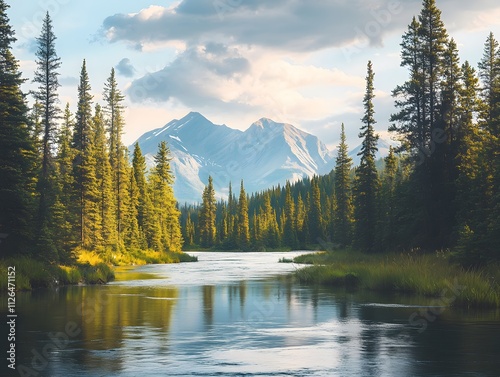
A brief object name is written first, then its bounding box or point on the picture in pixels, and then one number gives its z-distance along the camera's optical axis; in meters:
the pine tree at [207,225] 189.12
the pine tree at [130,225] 96.94
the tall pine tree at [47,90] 58.09
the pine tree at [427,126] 55.91
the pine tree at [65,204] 52.59
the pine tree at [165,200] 119.38
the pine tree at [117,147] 97.69
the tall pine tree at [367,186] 73.69
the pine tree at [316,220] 181.25
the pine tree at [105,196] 83.44
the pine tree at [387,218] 65.12
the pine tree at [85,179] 72.44
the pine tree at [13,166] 43.12
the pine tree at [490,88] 43.64
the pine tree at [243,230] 185.18
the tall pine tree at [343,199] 99.19
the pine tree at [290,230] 185.62
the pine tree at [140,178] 110.03
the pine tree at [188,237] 196.49
